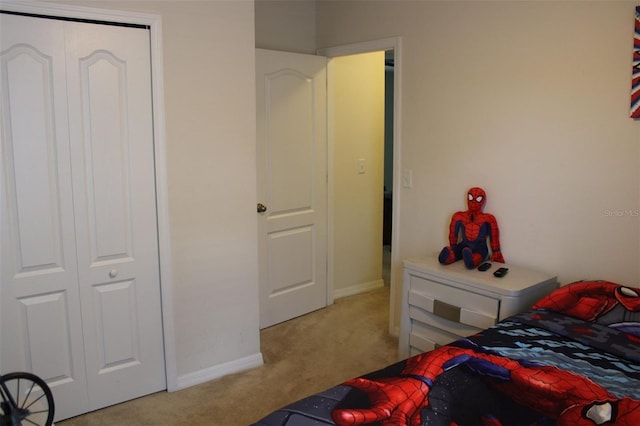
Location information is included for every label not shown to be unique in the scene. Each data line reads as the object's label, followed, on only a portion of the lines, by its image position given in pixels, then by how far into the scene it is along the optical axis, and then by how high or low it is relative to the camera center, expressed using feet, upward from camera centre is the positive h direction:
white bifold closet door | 7.22 -0.85
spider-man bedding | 4.53 -2.34
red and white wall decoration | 7.11 +1.06
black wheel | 5.57 -3.25
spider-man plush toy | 9.02 -1.48
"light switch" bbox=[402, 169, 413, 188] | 10.57 -0.54
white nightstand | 7.73 -2.39
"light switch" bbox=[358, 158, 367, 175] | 13.78 -0.34
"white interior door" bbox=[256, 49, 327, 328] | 11.36 -0.65
